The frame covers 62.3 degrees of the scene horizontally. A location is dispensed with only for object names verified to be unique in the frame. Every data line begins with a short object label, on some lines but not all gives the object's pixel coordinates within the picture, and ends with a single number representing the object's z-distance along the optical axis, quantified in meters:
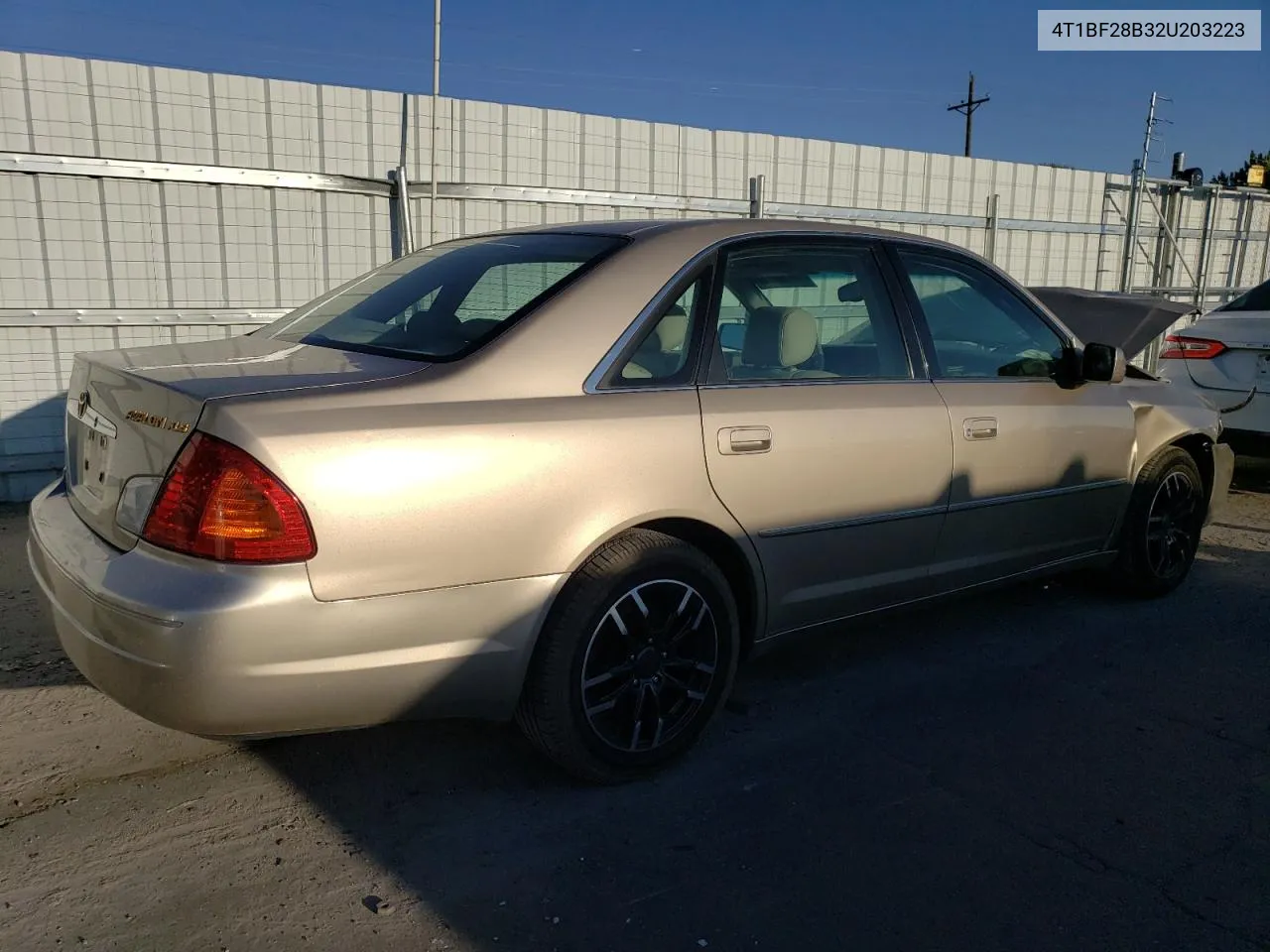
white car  6.67
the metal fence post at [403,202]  7.03
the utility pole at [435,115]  6.92
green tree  14.10
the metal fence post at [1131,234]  12.07
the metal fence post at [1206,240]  13.08
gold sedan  2.43
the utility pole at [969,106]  43.59
